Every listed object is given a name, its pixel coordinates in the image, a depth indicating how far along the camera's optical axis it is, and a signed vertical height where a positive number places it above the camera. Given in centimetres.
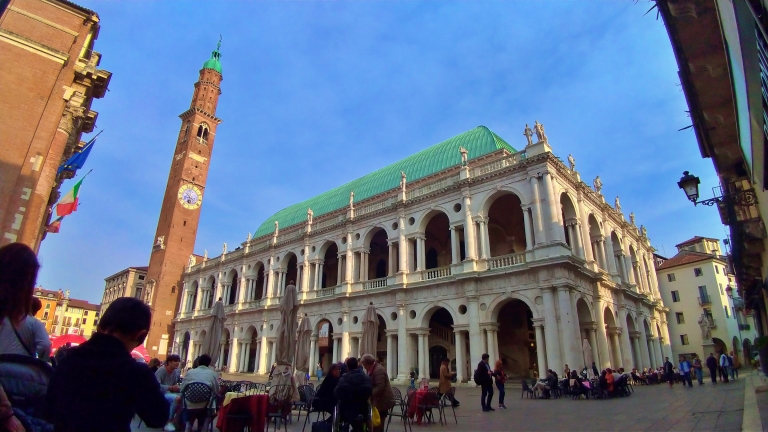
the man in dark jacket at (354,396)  599 -57
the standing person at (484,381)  1203 -63
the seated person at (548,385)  1658 -98
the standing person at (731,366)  2285 -12
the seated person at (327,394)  740 -69
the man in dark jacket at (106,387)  229 -21
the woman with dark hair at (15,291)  279 +38
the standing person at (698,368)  2064 -22
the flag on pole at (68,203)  1830 +630
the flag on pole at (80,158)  1725 +779
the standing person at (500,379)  1294 -63
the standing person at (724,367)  2057 -14
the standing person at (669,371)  2124 -41
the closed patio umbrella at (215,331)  1783 +89
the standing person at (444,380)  1194 -64
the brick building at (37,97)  1467 +955
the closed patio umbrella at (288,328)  1297 +83
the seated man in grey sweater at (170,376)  868 -55
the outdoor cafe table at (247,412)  768 -107
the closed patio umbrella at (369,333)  1825 +100
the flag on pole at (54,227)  2169 +638
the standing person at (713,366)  2045 -10
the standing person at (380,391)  712 -59
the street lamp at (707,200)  1086 +467
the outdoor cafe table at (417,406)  1031 -120
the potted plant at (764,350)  1466 +56
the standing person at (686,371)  1941 -37
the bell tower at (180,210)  4700 +1667
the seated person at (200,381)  707 -53
